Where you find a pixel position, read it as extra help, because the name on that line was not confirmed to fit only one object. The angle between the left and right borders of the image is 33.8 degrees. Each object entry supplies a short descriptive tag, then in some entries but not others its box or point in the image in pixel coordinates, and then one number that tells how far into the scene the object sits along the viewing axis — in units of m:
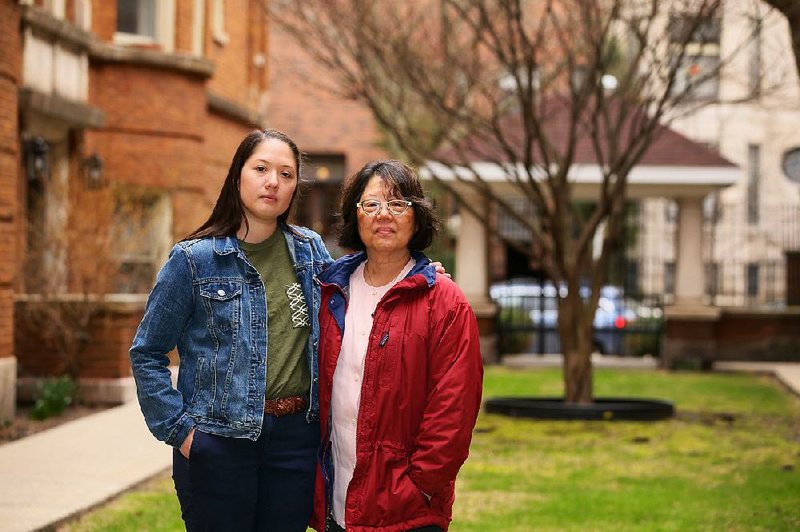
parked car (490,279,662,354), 26.16
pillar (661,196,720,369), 24.47
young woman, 4.54
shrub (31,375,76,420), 13.64
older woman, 4.49
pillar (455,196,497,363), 25.06
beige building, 36.94
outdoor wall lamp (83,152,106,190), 18.27
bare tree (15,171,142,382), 14.83
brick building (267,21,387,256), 45.33
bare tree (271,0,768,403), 14.26
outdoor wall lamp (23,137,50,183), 16.45
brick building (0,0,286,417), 14.87
